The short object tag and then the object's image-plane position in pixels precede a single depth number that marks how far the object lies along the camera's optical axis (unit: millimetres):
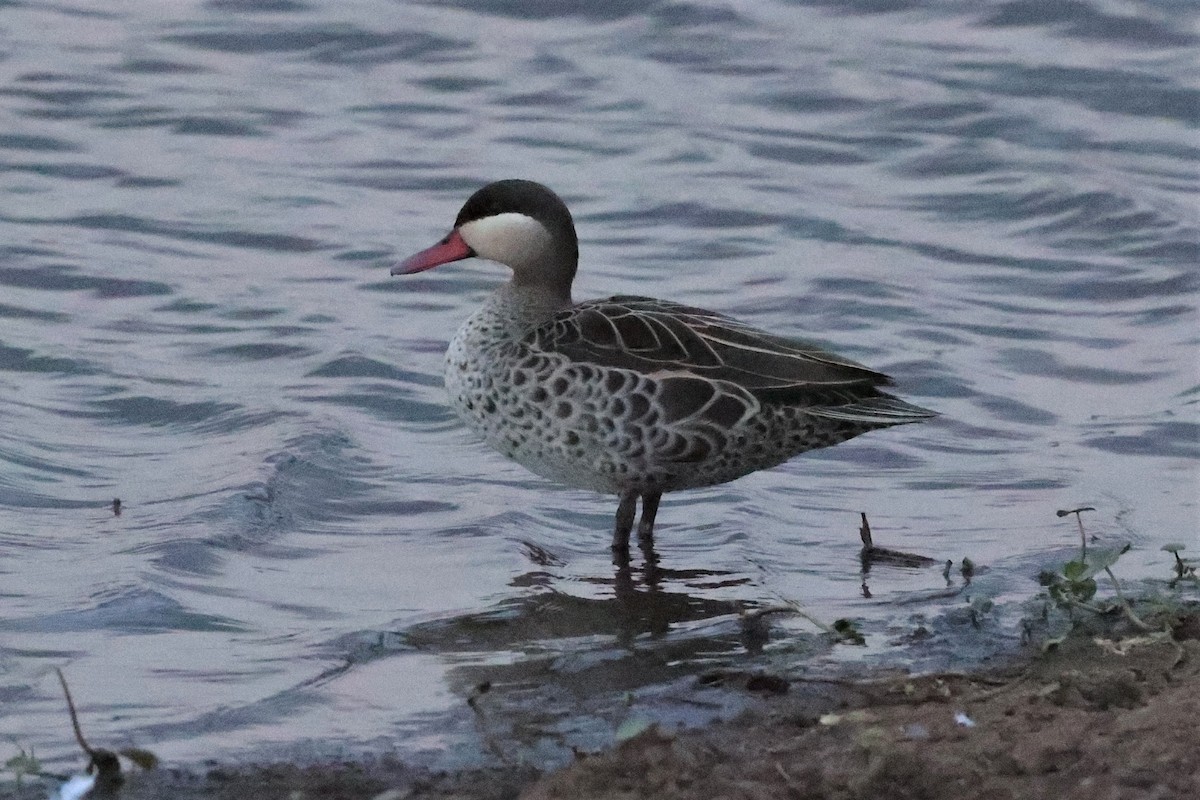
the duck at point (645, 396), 13906
